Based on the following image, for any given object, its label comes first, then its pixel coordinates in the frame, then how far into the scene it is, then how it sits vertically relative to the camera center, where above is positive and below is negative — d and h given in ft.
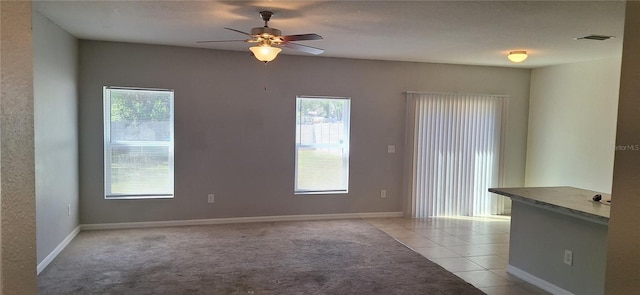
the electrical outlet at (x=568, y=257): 10.95 -3.16
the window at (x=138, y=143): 17.07 -0.78
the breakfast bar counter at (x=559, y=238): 10.23 -2.74
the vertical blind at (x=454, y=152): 20.34 -0.94
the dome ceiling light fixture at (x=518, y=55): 16.65 +3.15
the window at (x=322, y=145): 19.36 -0.73
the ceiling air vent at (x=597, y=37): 13.57 +3.25
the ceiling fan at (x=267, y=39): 10.97 +2.36
